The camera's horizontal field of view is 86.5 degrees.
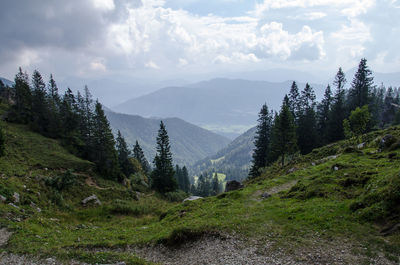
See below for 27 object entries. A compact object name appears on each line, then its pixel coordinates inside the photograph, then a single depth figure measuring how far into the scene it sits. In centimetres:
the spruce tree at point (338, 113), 6050
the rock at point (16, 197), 2103
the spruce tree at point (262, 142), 5747
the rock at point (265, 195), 2282
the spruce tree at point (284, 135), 4644
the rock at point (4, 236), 1449
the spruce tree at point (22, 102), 5928
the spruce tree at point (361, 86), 5966
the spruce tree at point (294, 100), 6719
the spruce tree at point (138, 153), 8044
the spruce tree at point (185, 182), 10139
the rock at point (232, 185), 3575
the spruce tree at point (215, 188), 11058
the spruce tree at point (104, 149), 4697
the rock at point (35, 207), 2195
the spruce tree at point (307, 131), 6022
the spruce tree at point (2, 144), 3188
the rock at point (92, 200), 2921
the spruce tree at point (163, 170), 5041
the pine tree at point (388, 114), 7719
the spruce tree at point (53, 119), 5700
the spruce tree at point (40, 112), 5681
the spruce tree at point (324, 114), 6588
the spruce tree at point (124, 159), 6360
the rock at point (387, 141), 2427
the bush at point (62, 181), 2867
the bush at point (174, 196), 4544
